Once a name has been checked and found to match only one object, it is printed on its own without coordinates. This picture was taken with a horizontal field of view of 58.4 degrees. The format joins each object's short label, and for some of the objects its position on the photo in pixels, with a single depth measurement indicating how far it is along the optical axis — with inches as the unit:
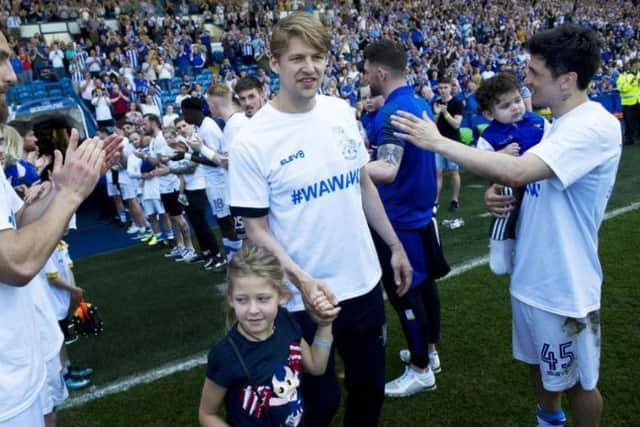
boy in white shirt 149.9
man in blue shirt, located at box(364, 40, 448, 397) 143.3
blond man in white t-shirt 94.5
